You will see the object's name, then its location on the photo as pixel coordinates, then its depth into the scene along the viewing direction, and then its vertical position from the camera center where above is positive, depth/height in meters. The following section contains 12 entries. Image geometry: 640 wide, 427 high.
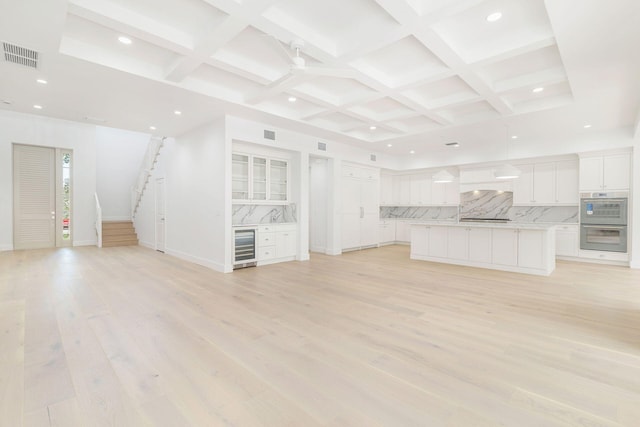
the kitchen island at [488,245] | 5.58 -0.71
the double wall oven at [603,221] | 6.41 -0.21
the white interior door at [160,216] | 7.76 -0.14
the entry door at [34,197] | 7.59 +0.35
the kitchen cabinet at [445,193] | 9.19 +0.59
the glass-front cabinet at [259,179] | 6.36 +0.74
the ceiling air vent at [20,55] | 3.31 +1.82
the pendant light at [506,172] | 5.72 +0.79
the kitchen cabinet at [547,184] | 7.28 +0.72
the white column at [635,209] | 6.13 +0.06
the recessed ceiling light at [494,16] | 3.05 +2.05
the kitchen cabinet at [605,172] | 6.45 +0.91
